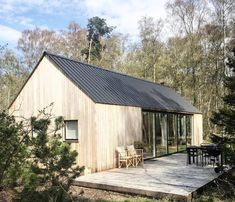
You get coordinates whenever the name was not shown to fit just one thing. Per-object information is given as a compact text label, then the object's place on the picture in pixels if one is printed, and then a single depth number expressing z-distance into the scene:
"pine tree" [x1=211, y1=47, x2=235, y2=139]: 6.17
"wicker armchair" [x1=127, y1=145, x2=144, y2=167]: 9.66
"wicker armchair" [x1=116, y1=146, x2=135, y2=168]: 9.30
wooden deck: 6.15
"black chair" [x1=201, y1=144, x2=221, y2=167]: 8.51
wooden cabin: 8.87
